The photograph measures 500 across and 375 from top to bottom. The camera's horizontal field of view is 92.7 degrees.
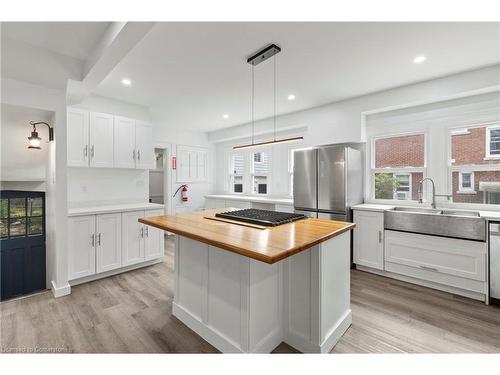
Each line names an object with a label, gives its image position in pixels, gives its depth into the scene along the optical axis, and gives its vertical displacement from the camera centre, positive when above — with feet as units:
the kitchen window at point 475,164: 9.77 +0.93
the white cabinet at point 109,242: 9.59 -2.51
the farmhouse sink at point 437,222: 8.43 -1.40
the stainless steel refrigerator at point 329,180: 11.21 +0.29
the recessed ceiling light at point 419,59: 8.26 +4.50
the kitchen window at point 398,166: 11.58 +1.04
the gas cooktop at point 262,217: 6.51 -0.92
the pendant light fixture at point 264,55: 7.65 +4.42
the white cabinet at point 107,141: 10.63 +2.18
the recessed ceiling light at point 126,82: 10.11 +4.52
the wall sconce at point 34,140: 8.90 +1.72
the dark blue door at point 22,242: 8.61 -2.13
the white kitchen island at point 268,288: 5.34 -2.53
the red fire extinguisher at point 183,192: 18.85 -0.48
